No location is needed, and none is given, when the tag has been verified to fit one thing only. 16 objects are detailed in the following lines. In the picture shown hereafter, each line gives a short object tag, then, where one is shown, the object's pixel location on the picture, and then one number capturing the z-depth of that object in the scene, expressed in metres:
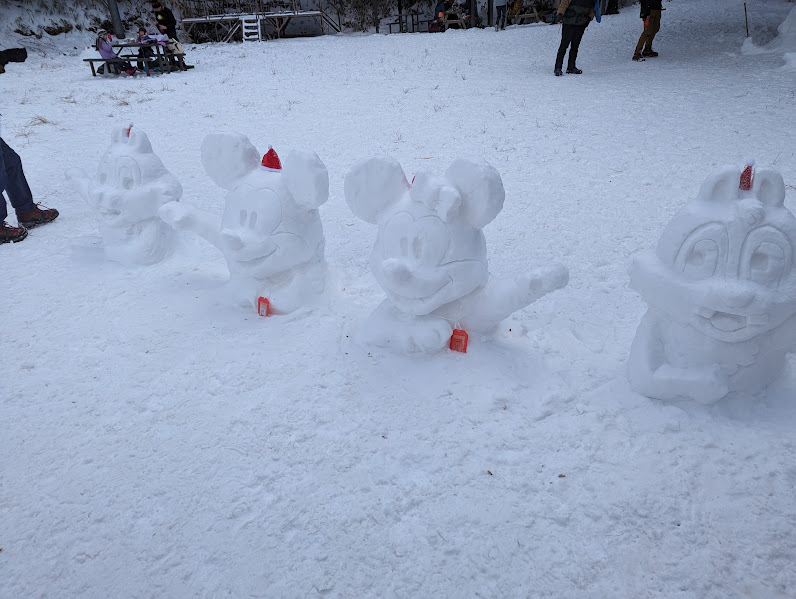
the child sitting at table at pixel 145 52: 10.03
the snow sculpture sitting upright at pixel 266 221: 2.47
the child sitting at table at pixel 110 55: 9.84
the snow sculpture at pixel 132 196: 3.21
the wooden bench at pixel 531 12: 14.76
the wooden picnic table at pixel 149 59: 9.89
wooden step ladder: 14.37
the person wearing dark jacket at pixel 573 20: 6.93
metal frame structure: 14.71
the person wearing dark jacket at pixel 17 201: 3.89
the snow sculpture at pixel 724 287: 1.69
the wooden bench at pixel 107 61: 9.70
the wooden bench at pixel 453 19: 15.30
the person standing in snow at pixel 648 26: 7.80
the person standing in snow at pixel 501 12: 12.84
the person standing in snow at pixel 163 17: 10.62
